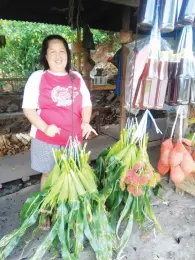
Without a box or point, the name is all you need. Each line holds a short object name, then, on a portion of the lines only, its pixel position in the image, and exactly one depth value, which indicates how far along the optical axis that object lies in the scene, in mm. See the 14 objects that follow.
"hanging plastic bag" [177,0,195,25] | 1497
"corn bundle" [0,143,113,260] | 1515
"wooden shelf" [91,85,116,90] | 5391
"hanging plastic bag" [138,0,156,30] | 1510
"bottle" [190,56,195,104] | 1738
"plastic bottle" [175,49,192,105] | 1713
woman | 1695
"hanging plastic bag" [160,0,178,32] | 1493
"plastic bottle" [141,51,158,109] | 1666
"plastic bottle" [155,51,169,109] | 1680
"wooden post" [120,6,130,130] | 2965
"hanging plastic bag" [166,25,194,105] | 1707
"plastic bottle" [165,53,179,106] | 1793
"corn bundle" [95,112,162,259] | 1656
